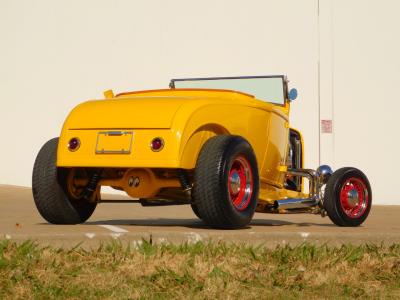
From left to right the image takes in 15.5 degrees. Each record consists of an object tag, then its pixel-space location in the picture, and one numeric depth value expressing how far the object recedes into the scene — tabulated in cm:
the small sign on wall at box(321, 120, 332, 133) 2781
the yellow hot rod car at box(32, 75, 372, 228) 1103
